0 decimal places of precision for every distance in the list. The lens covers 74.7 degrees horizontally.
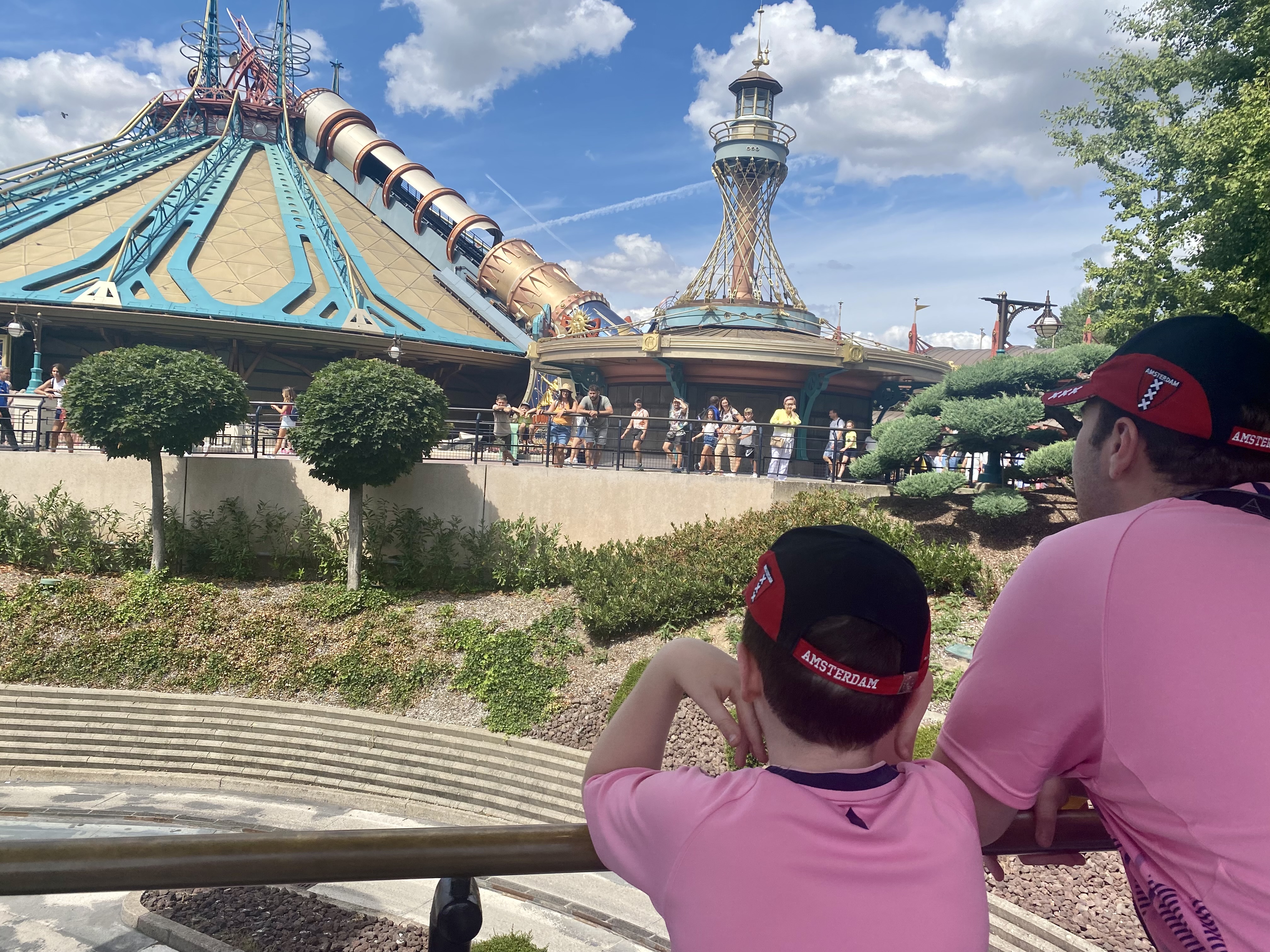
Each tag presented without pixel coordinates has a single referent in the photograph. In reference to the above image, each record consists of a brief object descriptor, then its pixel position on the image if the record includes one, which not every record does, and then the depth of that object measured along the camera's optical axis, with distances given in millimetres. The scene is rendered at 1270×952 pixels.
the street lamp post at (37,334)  22703
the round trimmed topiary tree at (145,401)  14648
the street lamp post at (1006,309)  17906
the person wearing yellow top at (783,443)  15398
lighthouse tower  23359
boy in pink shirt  1194
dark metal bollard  1490
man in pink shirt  1211
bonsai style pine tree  12500
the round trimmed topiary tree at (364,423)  14312
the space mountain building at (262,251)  25938
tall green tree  9227
